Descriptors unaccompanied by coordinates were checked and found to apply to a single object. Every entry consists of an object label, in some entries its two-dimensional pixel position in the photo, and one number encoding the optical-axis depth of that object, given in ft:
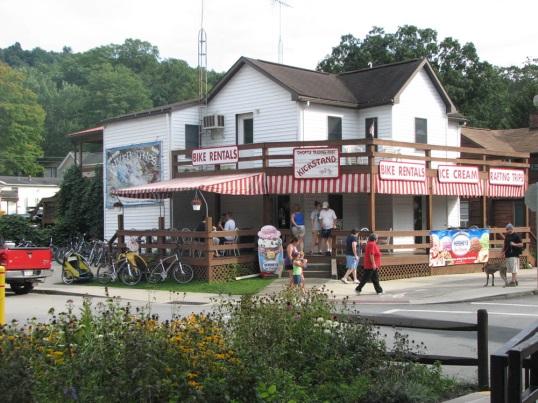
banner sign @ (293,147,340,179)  76.69
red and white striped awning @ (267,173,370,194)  76.33
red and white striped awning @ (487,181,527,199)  93.19
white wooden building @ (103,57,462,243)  90.84
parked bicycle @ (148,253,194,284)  74.74
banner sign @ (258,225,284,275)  76.54
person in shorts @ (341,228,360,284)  71.72
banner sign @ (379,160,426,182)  76.54
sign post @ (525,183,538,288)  61.98
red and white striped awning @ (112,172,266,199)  77.25
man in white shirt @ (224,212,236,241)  78.28
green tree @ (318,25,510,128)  190.60
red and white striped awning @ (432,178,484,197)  84.56
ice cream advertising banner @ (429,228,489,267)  83.76
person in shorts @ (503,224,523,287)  70.54
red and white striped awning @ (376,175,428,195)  76.69
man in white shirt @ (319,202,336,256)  78.54
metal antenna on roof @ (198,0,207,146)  100.53
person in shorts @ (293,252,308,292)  61.21
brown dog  69.82
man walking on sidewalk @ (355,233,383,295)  64.59
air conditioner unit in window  97.55
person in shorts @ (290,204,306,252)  76.38
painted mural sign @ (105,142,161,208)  101.60
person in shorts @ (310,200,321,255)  80.94
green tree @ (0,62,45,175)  284.61
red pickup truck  66.18
